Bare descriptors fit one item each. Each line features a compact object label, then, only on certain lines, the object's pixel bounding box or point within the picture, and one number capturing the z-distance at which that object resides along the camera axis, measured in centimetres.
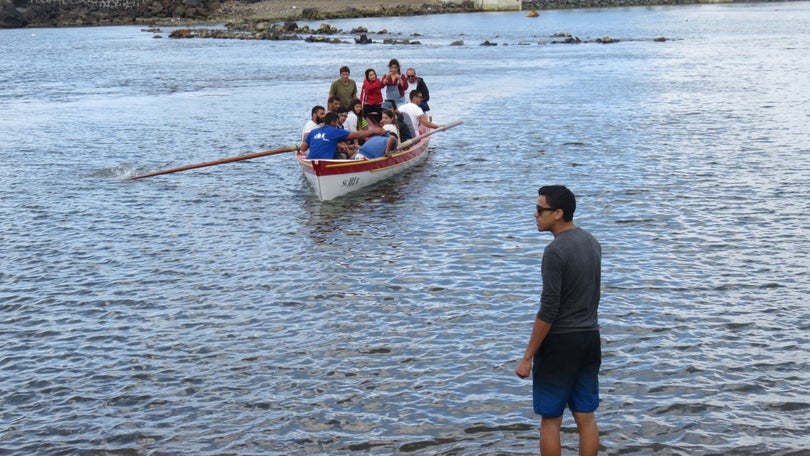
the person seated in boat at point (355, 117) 2442
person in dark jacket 2764
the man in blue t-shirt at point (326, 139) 2156
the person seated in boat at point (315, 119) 2191
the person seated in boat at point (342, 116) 2260
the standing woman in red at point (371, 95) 2547
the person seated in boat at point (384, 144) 2348
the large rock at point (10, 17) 14621
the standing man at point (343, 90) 2503
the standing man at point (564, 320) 765
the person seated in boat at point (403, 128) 2545
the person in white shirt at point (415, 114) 2573
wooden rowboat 2173
